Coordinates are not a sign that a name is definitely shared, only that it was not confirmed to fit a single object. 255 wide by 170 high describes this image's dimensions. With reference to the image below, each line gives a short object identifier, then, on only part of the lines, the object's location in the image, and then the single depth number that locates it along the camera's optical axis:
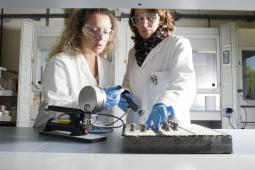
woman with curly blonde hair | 1.07
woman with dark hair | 1.05
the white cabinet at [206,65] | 3.34
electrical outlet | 3.22
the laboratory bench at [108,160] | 0.42
